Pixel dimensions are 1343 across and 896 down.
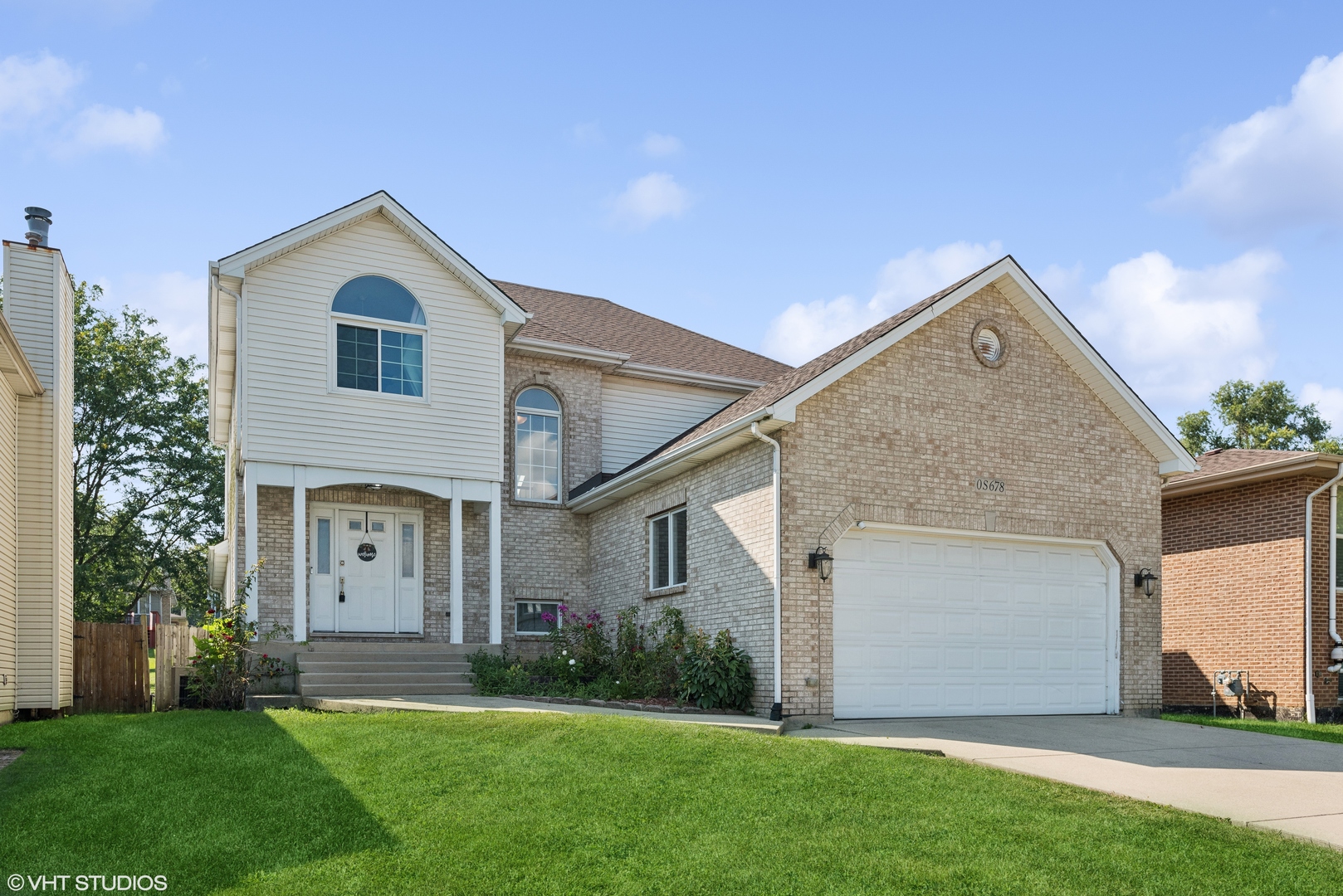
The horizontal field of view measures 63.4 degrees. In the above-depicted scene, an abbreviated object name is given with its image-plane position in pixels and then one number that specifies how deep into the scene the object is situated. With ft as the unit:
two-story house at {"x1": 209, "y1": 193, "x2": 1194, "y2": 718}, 44.06
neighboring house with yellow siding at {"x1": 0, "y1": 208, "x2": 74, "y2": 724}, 43.01
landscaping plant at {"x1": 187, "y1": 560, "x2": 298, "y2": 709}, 46.57
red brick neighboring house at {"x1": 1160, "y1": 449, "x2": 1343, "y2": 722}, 52.65
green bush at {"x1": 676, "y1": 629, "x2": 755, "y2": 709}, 43.11
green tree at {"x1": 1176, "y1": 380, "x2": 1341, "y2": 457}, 122.62
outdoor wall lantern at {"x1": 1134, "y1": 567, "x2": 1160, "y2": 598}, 49.03
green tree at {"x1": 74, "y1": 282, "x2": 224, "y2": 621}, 108.06
